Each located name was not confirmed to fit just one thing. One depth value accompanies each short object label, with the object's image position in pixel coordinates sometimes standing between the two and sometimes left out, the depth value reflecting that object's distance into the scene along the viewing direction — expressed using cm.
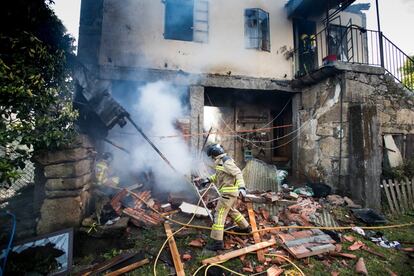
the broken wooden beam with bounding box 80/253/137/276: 341
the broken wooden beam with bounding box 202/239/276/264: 371
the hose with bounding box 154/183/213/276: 352
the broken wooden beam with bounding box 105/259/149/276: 337
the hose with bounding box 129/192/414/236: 463
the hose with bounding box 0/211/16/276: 298
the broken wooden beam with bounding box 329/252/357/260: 406
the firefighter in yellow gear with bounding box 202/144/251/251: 416
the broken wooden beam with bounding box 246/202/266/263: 391
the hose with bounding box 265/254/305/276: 350
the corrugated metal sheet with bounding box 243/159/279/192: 749
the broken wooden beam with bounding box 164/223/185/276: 350
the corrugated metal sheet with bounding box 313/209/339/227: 526
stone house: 686
